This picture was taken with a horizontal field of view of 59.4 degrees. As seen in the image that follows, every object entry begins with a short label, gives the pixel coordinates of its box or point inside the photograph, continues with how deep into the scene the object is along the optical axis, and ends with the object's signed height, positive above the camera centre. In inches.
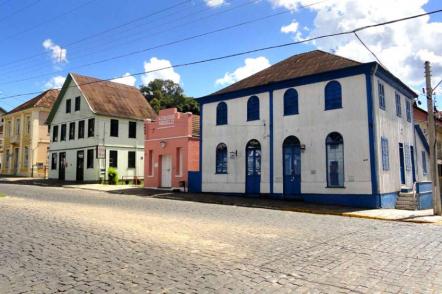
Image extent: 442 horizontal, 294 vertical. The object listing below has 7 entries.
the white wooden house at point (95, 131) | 1306.6 +180.3
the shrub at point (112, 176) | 1202.6 +17.2
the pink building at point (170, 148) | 970.1 +85.5
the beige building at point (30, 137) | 1600.6 +190.2
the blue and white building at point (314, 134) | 685.3 +92.4
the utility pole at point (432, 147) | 588.1 +51.2
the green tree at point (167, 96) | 2294.5 +531.6
